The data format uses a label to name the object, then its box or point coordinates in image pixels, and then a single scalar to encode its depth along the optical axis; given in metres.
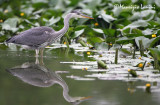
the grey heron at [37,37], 15.05
